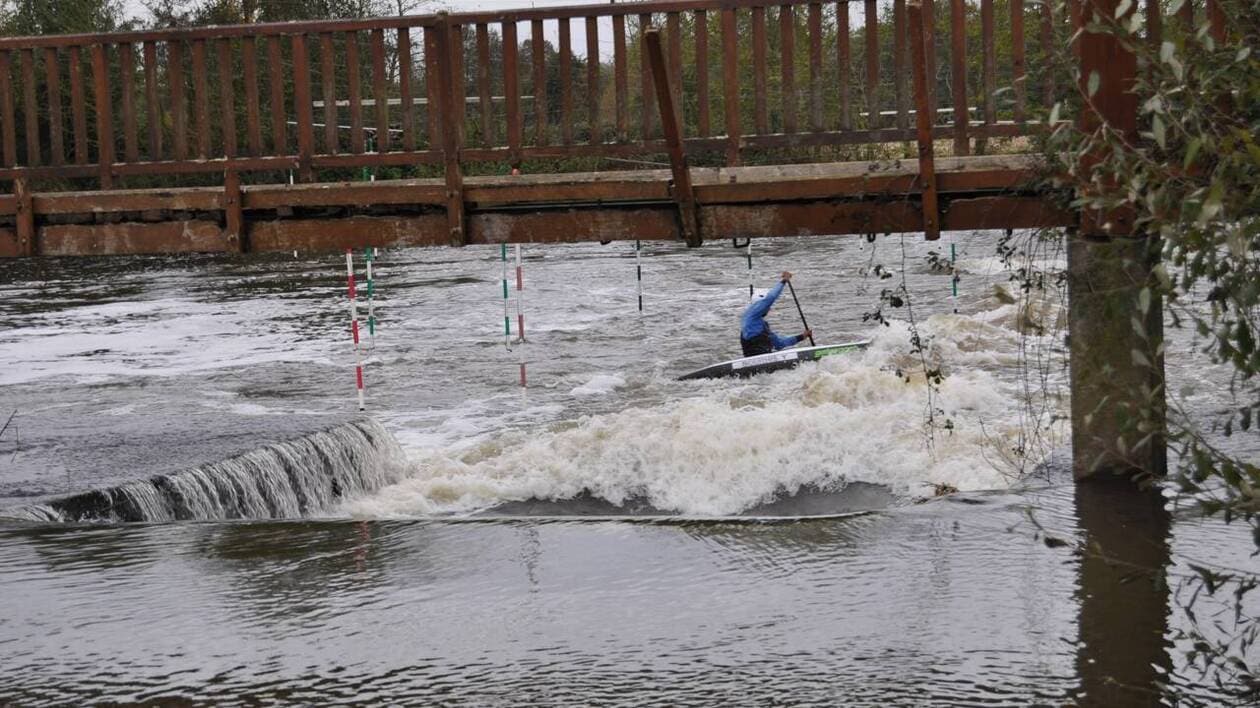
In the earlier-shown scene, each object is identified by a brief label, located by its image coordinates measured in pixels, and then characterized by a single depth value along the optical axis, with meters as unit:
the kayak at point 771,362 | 16.73
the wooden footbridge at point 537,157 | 8.12
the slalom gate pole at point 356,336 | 14.71
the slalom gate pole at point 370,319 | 17.34
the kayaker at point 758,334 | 17.42
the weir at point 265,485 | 9.98
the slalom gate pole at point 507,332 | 17.86
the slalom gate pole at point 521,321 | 16.36
